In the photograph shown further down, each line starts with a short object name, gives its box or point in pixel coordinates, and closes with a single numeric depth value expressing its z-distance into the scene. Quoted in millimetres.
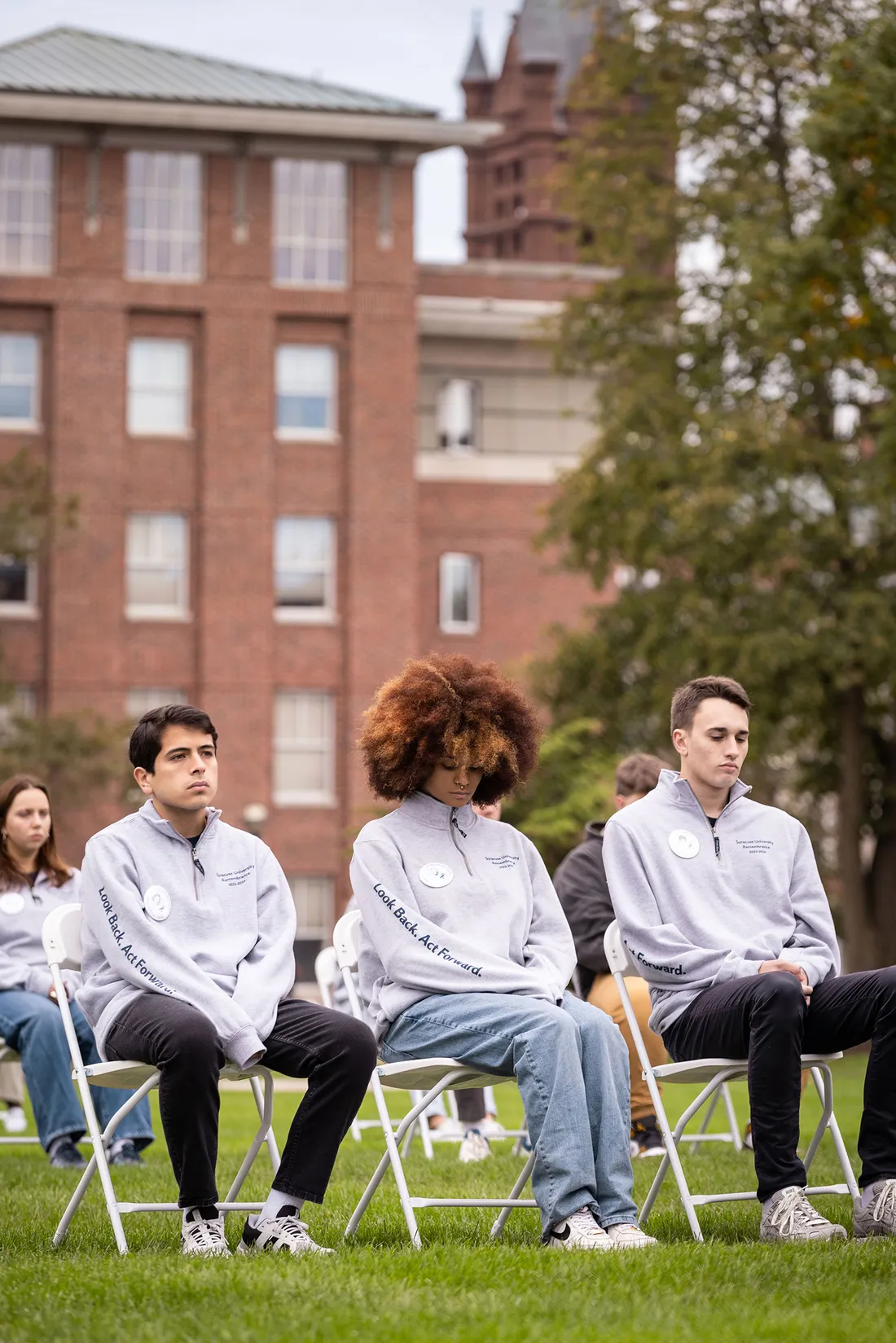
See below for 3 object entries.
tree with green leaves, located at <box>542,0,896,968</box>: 25219
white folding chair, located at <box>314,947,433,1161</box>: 11203
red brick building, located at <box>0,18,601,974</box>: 38219
